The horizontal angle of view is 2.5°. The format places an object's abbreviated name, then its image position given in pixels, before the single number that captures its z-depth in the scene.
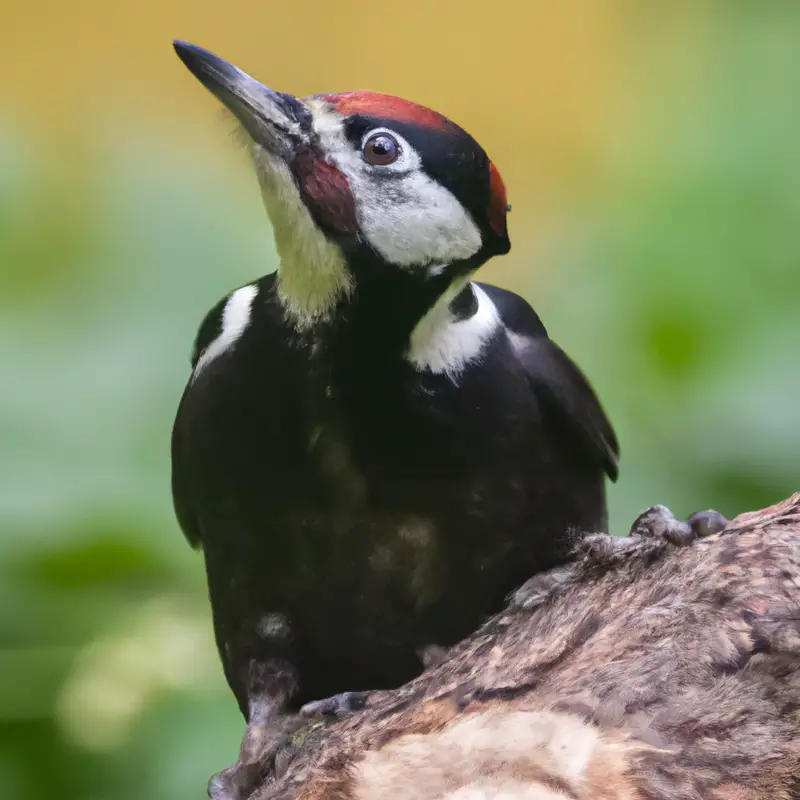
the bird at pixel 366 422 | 3.10
